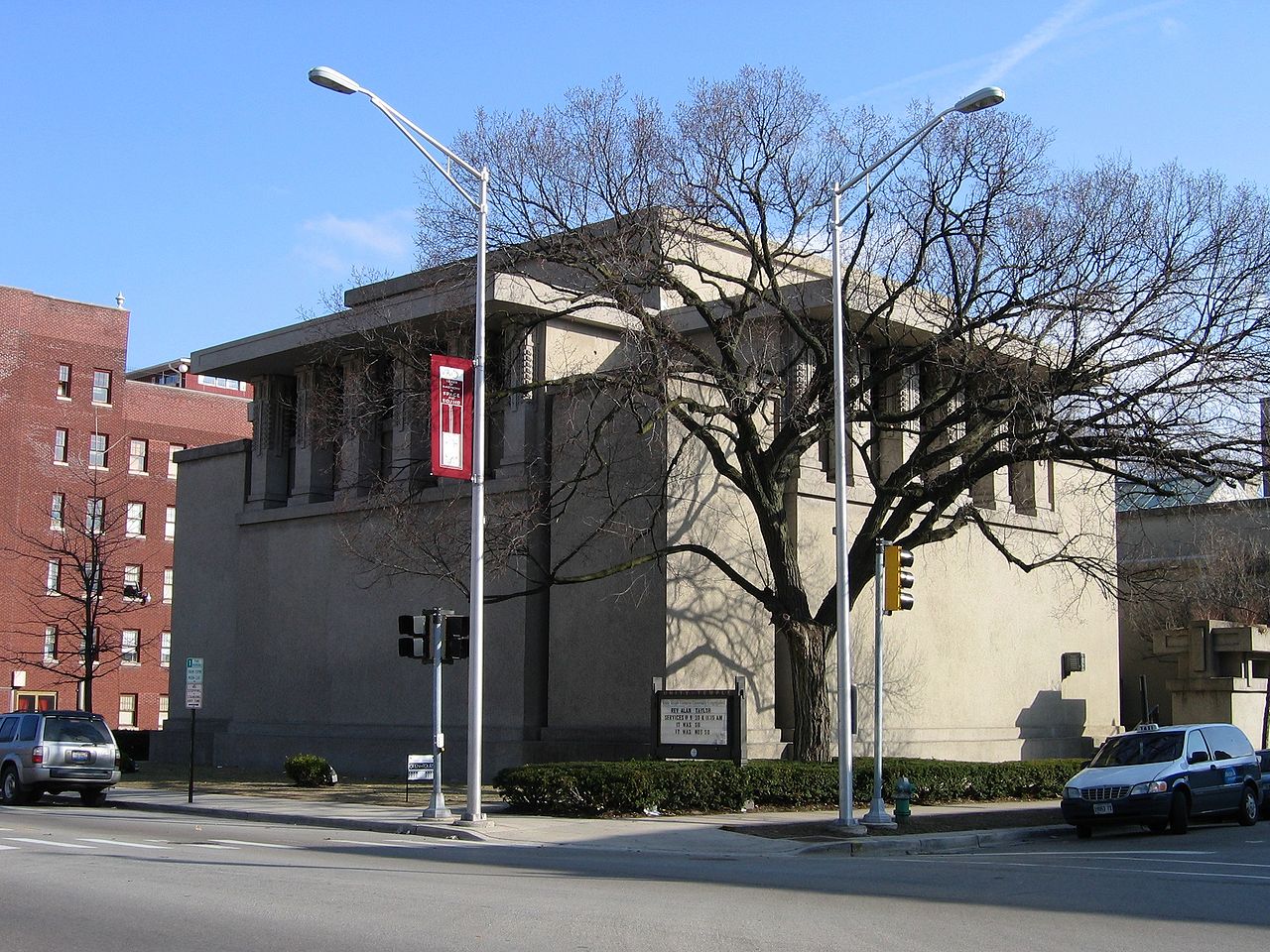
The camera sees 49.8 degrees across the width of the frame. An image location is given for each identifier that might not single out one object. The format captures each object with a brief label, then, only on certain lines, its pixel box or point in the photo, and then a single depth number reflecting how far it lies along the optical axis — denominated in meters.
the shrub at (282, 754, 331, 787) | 29.86
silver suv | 26.58
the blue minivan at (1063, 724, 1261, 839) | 21.86
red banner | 21.66
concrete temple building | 30.11
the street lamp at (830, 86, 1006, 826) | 19.94
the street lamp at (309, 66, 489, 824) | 21.06
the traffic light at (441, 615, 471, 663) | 22.33
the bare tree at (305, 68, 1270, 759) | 24.25
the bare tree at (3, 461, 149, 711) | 61.75
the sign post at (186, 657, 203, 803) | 26.42
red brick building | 63.09
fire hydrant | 21.41
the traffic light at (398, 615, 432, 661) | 22.39
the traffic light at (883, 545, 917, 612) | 21.03
